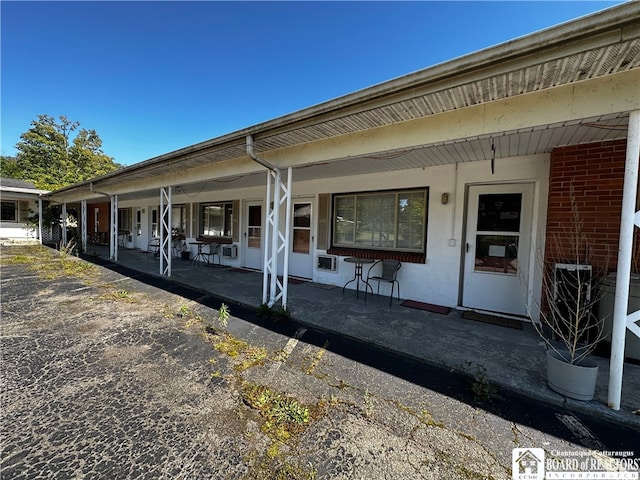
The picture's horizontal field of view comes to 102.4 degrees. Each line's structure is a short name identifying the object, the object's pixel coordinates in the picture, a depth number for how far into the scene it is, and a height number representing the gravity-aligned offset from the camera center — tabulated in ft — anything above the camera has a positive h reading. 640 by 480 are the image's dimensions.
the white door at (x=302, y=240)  22.03 -1.07
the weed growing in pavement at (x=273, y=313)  13.25 -4.54
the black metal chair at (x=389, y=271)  16.15 -2.55
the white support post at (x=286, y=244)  13.60 -0.97
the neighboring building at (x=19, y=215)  43.88 +0.45
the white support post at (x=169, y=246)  22.05 -2.08
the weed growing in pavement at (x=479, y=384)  7.28 -4.53
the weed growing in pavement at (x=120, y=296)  16.19 -4.88
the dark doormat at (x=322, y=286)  19.42 -4.46
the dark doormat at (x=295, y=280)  20.81 -4.47
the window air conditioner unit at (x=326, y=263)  20.13 -2.71
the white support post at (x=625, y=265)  6.34 -0.65
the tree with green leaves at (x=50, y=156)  92.27 +23.74
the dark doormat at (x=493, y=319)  12.72 -4.42
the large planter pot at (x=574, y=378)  7.04 -3.94
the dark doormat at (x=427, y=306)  14.61 -4.44
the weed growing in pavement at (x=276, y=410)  5.95 -4.70
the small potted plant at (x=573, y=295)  7.11 -2.25
